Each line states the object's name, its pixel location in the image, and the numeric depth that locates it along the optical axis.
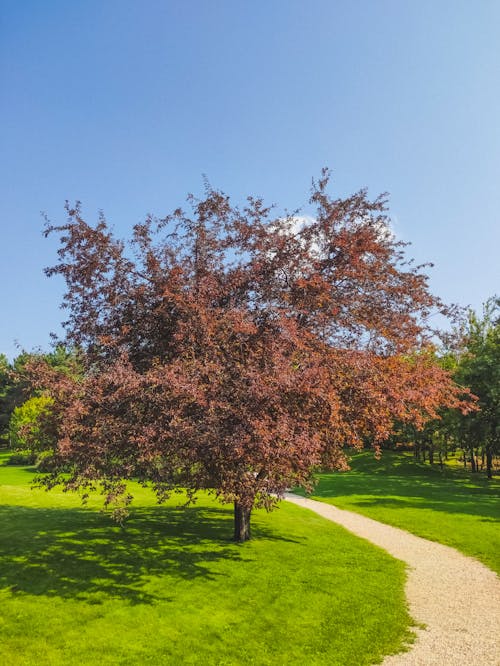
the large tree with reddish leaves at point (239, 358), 11.27
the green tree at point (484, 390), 37.47
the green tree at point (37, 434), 11.78
